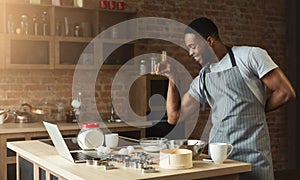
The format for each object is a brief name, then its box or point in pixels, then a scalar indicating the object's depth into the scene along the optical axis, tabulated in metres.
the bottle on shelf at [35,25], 5.08
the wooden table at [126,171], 2.21
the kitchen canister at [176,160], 2.33
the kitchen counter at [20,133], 4.40
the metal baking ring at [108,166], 2.34
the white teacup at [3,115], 4.88
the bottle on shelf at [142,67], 5.58
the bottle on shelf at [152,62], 5.63
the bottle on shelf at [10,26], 4.91
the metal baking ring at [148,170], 2.27
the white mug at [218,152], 2.45
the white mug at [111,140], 2.97
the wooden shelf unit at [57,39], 4.91
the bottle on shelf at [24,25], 4.99
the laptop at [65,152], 2.56
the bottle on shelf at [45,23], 5.12
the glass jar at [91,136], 2.77
